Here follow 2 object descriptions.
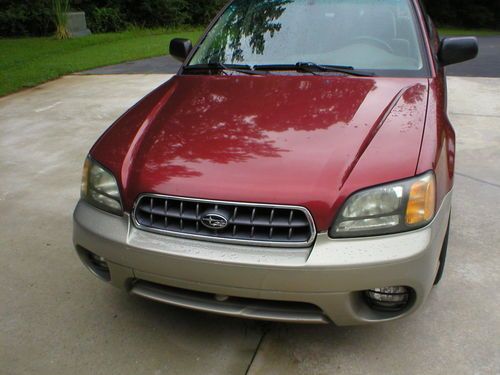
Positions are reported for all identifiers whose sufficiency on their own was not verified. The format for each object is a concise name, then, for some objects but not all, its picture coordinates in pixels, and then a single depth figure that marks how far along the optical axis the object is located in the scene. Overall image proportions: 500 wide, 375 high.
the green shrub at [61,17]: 15.52
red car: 2.09
